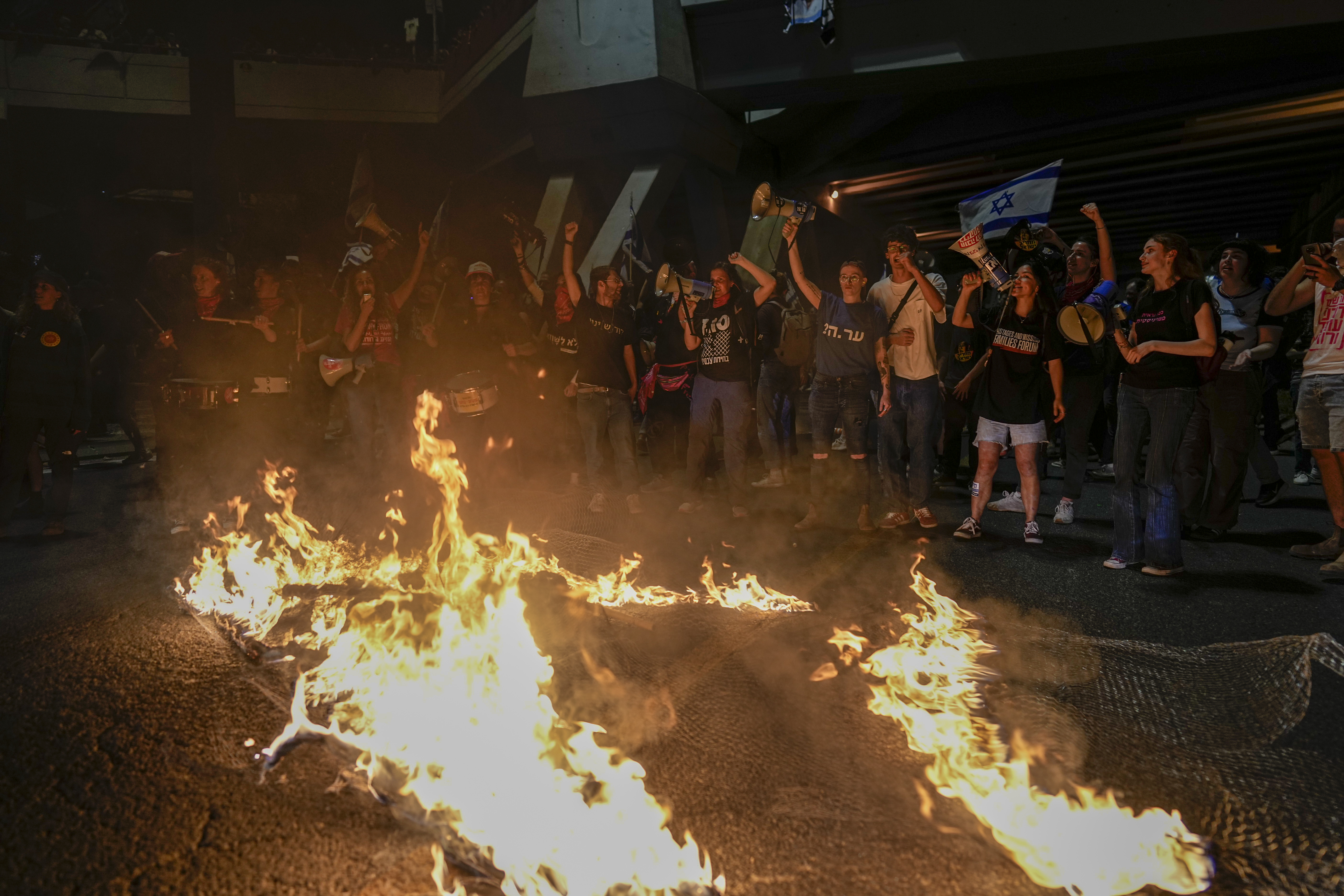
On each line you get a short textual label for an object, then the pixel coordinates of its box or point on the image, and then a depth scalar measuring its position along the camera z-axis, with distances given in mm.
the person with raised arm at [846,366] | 5734
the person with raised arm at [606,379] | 6641
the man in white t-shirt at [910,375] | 5602
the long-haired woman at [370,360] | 6789
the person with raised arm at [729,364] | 6188
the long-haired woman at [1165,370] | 4441
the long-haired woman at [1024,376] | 5242
